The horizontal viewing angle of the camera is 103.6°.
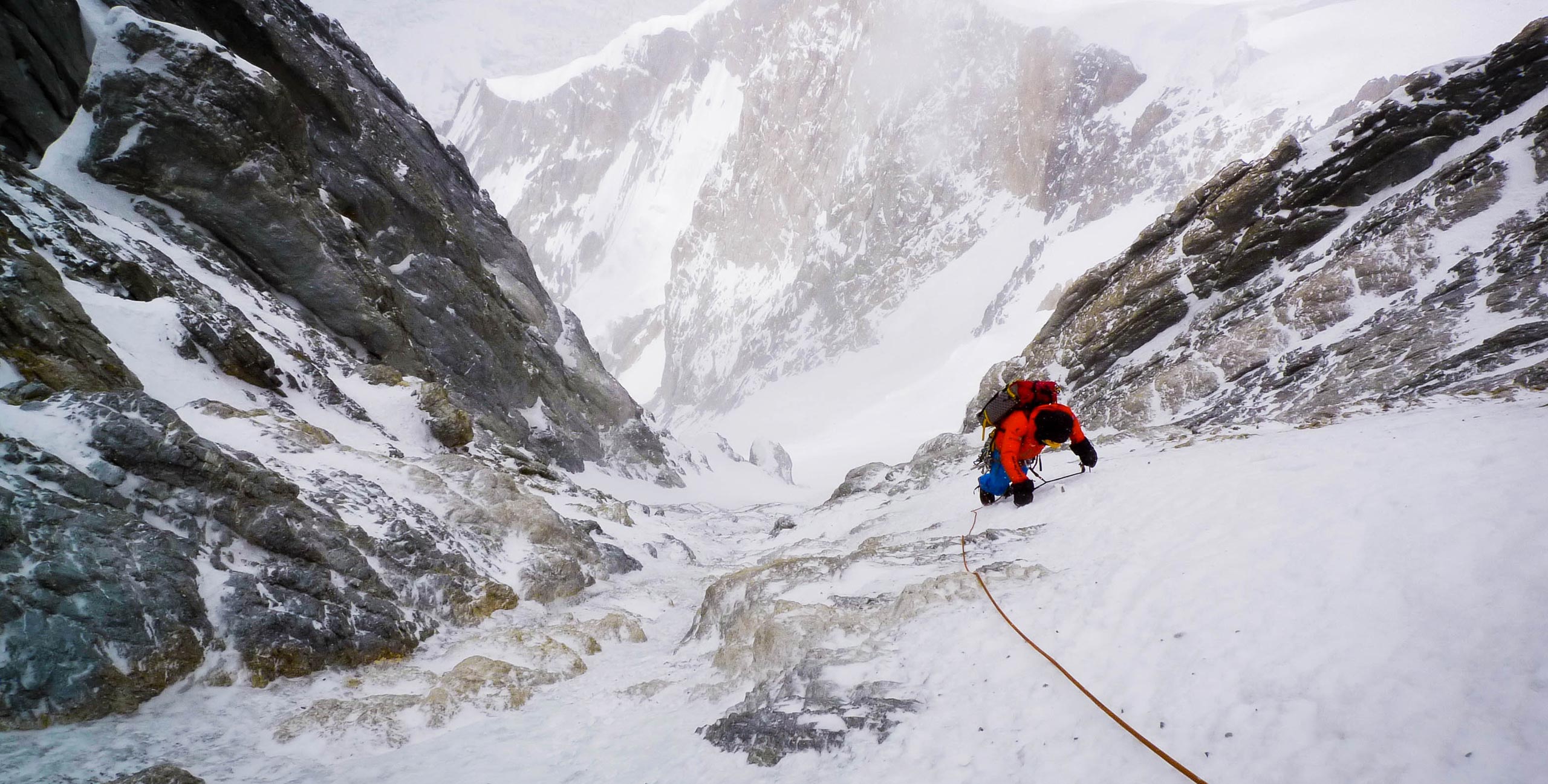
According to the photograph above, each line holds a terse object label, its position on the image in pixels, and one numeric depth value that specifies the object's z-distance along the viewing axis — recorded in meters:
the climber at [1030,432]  7.71
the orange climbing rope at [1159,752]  2.66
